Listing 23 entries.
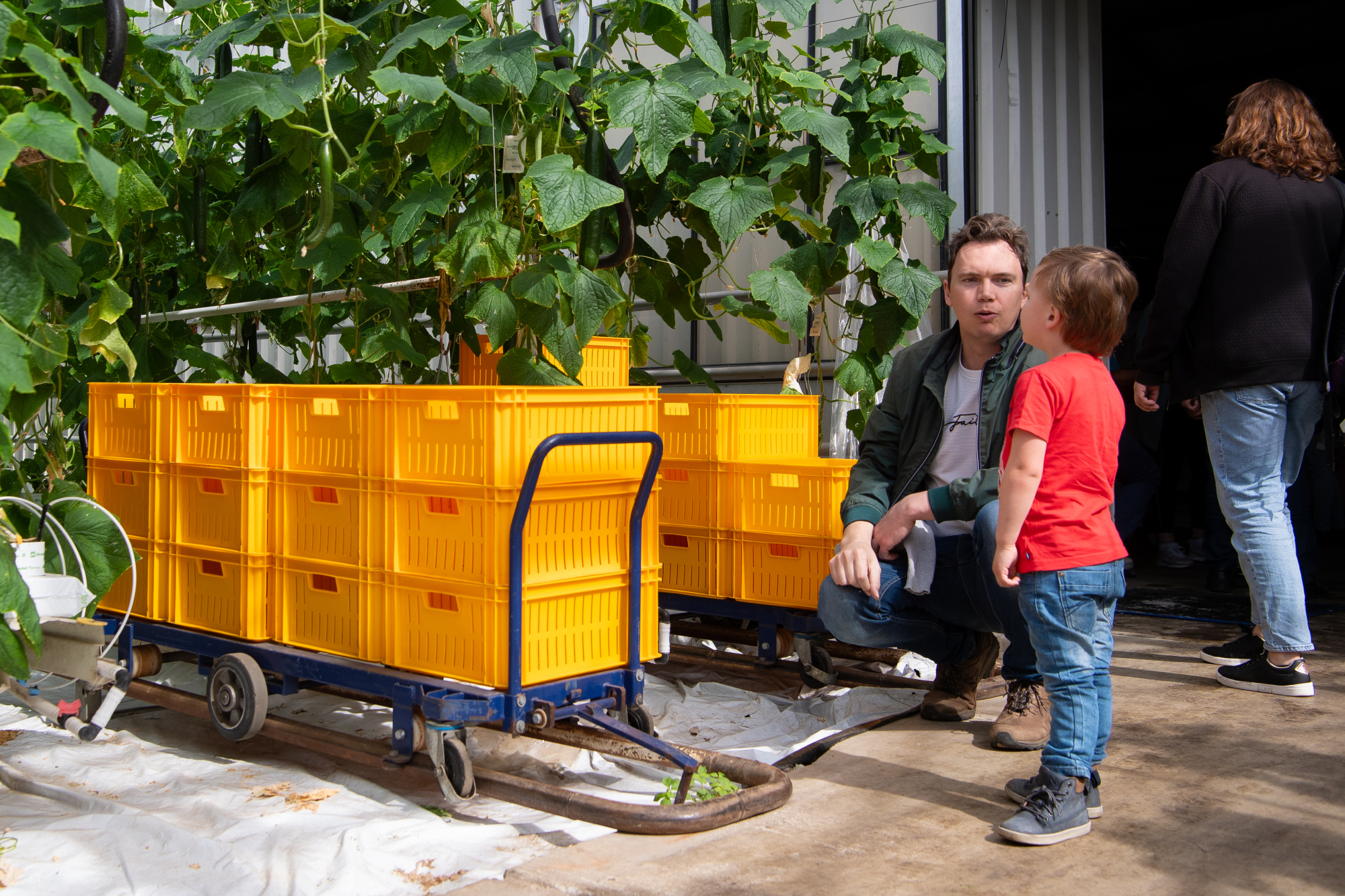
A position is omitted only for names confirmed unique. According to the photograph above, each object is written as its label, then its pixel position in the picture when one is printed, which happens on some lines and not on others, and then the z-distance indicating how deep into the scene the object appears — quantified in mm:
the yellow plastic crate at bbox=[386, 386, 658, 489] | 2248
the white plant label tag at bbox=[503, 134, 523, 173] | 2730
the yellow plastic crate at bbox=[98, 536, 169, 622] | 2971
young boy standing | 2025
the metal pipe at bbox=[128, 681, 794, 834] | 2047
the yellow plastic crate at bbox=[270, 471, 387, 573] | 2488
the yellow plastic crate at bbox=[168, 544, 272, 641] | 2719
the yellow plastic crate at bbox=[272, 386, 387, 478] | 2480
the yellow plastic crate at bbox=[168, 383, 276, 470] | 2697
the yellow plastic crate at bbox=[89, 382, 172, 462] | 2943
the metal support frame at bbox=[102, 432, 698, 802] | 2219
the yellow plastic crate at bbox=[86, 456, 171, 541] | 2969
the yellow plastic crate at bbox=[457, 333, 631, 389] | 3236
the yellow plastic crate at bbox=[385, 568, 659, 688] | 2285
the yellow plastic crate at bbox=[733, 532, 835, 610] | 3207
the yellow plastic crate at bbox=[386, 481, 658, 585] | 2266
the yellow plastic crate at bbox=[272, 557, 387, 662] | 2498
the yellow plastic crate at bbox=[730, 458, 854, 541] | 3189
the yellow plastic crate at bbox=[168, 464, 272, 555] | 2709
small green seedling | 2262
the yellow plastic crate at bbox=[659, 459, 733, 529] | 3406
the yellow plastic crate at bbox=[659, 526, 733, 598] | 3408
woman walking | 2932
